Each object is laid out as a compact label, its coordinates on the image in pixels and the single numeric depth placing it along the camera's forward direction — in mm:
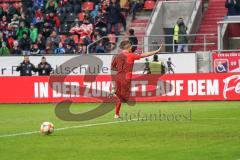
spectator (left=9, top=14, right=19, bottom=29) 44531
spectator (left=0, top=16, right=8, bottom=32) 45281
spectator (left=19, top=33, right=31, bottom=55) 42875
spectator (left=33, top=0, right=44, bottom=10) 46128
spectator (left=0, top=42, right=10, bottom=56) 41828
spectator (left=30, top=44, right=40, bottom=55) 42219
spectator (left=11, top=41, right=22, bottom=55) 42594
